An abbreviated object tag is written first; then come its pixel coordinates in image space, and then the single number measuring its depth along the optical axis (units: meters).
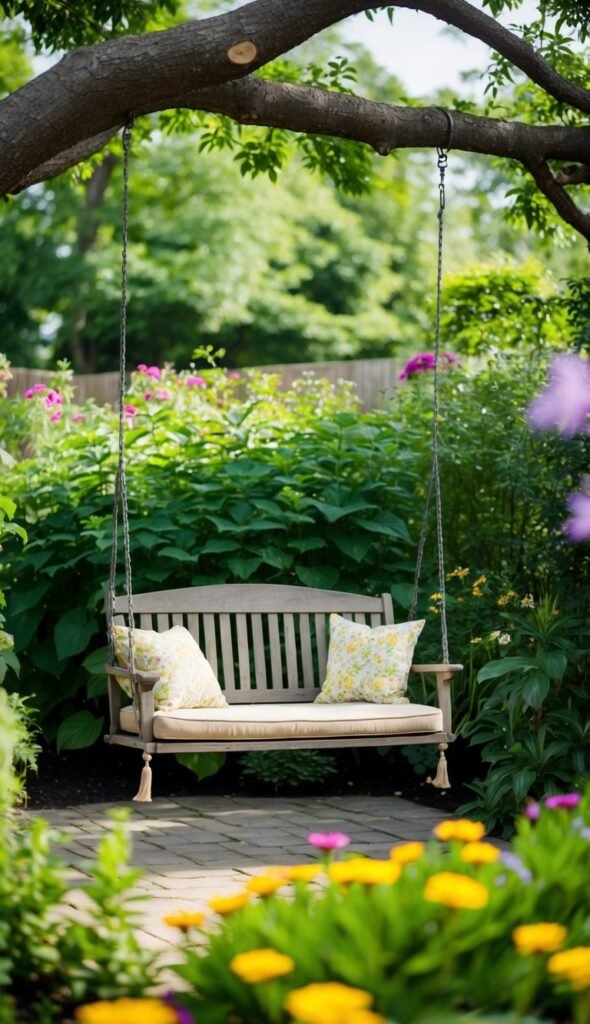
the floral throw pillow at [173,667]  5.00
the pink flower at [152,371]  7.44
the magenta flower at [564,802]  2.63
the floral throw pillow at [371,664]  5.42
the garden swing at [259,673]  4.72
